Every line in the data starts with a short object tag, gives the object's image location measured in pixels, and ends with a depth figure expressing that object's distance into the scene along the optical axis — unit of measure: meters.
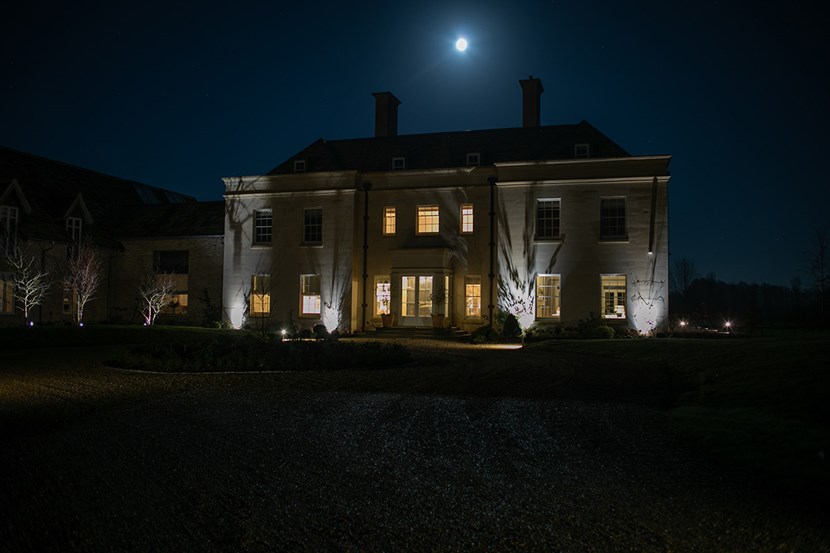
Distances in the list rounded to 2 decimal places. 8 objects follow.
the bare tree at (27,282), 24.53
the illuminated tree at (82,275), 26.55
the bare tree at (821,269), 30.72
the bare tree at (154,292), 27.61
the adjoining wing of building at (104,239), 26.98
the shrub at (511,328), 23.94
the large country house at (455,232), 24.98
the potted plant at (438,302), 26.19
